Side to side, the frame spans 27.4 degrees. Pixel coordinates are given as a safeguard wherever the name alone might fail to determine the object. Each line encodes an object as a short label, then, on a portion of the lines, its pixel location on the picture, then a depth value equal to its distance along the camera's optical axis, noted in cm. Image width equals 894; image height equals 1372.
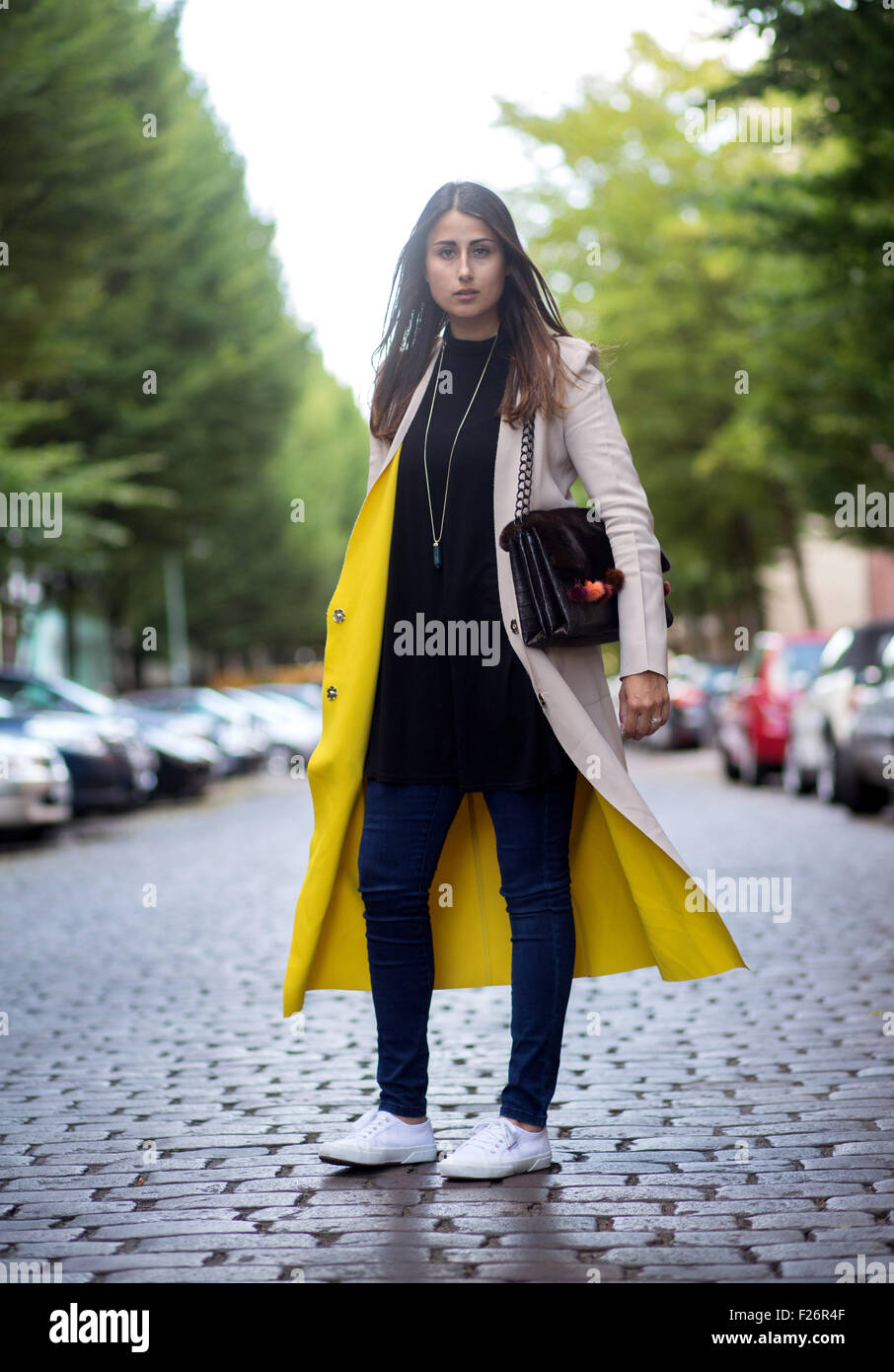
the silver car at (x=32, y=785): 1377
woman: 378
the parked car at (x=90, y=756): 1638
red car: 1808
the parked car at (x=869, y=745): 1296
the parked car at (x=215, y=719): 2574
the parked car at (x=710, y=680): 2716
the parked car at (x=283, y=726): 3203
